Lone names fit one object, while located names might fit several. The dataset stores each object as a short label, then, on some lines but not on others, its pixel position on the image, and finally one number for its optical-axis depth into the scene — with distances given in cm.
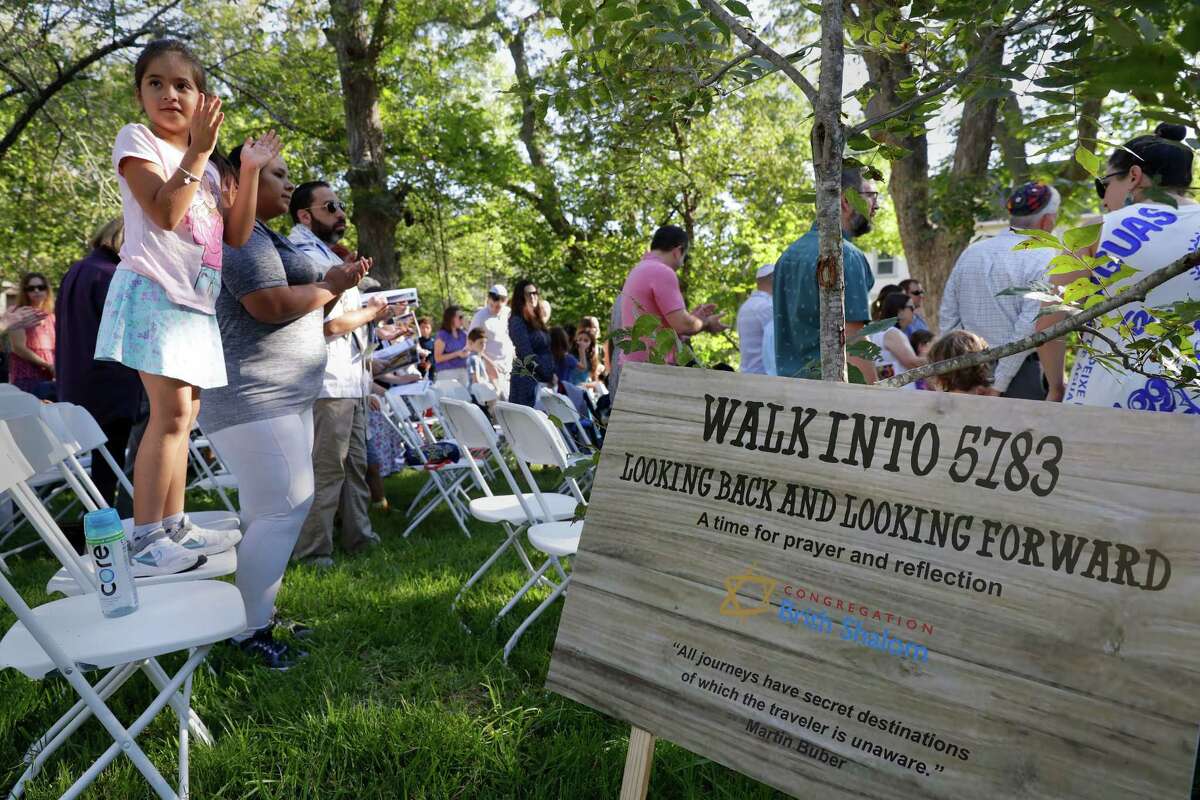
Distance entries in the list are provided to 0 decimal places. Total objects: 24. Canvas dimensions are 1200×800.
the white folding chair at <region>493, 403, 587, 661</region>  299
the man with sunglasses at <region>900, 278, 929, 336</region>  649
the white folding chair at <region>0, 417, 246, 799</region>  173
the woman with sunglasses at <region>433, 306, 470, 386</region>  890
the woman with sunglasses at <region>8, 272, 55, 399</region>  593
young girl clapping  218
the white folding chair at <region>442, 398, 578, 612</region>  345
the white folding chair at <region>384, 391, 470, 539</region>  527
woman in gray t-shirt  256
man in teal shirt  278
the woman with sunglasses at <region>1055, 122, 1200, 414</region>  217
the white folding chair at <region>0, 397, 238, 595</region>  223
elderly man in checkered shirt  352
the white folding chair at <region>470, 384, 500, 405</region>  788
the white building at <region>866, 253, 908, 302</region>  3967
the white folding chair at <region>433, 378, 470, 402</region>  693
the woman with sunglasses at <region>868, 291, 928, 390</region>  477
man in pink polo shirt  379
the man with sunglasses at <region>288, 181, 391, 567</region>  370
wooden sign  101
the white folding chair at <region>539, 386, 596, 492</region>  605
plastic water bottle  193
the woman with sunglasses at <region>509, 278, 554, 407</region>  716
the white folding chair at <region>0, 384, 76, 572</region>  261
